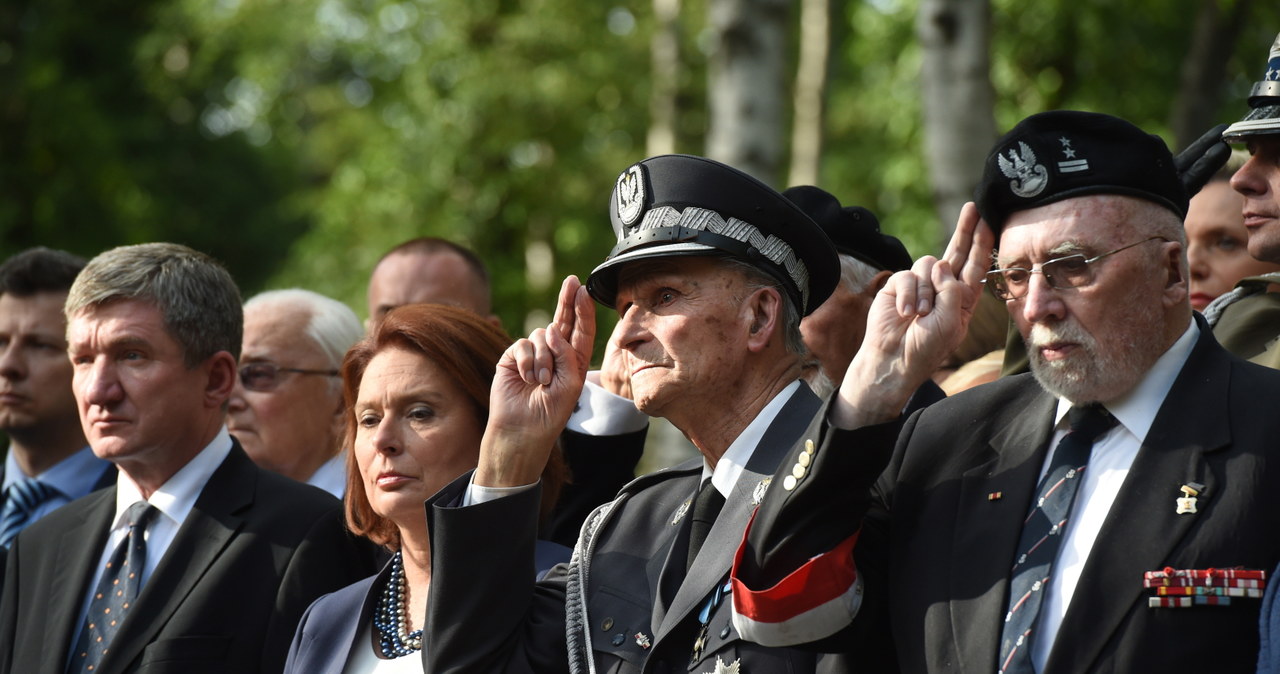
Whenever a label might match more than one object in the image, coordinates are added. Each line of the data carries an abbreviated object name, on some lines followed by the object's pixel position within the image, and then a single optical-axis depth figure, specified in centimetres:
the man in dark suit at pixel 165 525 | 1000
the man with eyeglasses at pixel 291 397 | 1343
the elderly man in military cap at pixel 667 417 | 806
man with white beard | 638
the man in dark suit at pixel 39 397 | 1359
